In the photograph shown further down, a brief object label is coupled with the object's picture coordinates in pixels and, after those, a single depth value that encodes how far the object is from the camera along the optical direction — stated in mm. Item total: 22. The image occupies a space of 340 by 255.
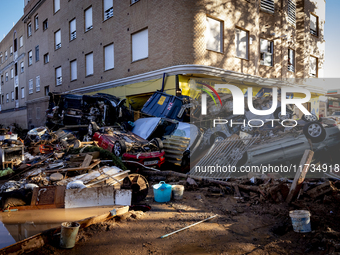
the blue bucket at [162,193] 5449
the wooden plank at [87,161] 7102
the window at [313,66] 21120
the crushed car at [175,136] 8359
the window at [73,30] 20558
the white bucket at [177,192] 5594
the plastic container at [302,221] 3926
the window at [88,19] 18628
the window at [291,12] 18750
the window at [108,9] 16578
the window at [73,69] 20792
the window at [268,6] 16619
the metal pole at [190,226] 3898
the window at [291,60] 19267
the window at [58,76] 22956
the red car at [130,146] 7614
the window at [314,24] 20906
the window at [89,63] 18875
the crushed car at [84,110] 12430
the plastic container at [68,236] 3438
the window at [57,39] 22844
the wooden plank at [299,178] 5203
